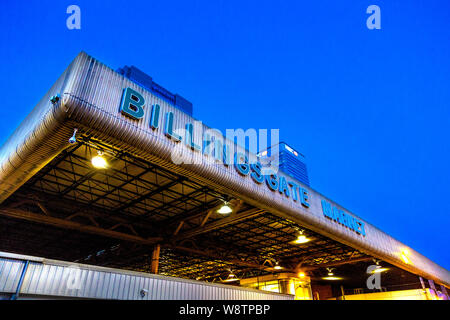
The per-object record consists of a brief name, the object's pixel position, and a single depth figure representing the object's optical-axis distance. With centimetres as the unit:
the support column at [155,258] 2422
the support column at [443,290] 4149
